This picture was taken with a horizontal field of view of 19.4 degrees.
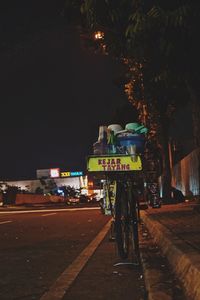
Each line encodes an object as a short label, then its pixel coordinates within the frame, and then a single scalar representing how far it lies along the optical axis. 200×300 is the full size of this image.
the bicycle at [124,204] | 7.53
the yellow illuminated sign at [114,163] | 7.62
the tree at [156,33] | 6.08
